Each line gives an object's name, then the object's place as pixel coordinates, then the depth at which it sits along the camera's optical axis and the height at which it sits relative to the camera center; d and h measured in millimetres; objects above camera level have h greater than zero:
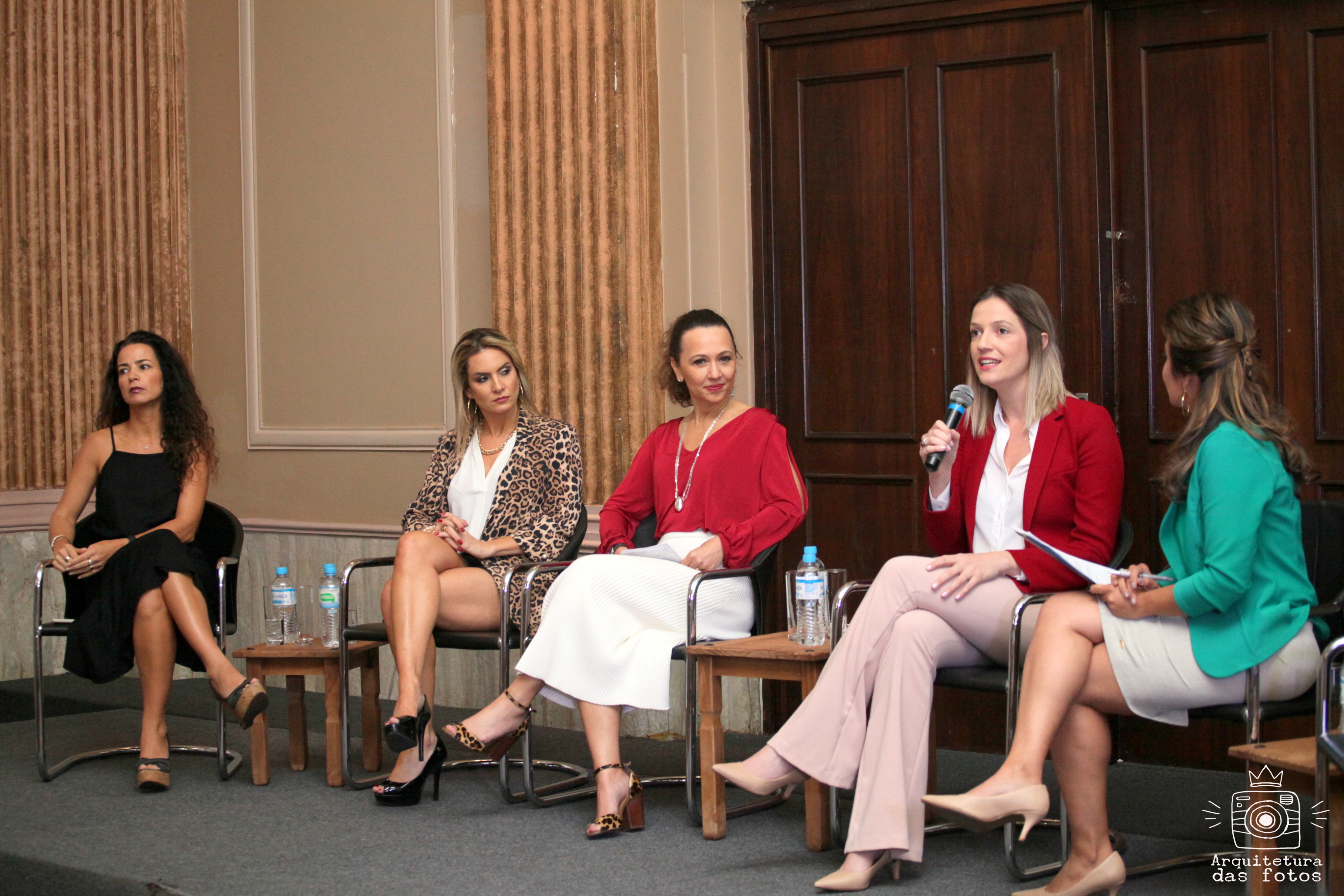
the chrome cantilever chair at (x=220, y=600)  3818 -371
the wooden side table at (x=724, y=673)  3010 -479
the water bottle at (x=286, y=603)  3920 -380
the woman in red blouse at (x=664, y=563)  3191 -244
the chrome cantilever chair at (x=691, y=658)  3188 -458
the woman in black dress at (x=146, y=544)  3775 -198
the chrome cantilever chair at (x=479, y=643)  3457 -454
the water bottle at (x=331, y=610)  3820 -398
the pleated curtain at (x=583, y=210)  4395 +851
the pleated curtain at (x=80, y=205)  5512 +1123
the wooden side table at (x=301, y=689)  3691 -610
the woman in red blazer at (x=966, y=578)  2664 -251
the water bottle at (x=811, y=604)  3109 -331
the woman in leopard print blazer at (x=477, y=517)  3475 -139
